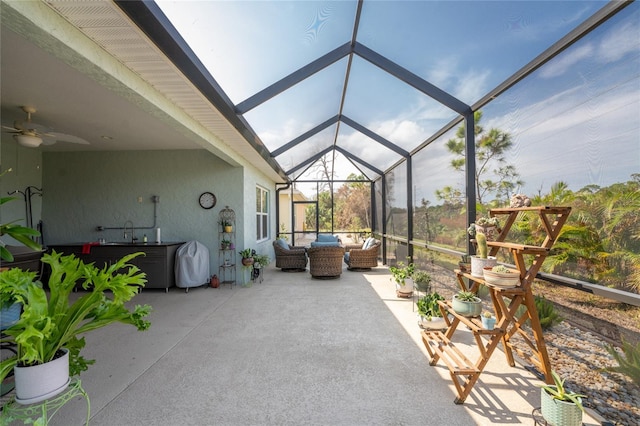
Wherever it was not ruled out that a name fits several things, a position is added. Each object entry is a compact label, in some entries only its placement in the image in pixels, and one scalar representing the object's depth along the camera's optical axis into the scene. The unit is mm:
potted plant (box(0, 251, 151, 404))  1168
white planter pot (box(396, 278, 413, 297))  4582
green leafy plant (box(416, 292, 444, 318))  3195
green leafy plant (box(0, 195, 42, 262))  1378
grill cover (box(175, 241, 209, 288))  5191
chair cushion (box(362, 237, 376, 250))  7148
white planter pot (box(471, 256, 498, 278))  2273
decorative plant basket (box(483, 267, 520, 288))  1996
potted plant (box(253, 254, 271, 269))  5970
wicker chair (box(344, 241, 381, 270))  6973
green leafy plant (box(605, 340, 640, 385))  1612
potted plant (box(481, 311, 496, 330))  2330
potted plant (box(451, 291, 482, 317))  2244
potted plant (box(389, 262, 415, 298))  4578
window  7430
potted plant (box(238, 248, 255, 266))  5586
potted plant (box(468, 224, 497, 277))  2275
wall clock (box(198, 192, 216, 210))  5758
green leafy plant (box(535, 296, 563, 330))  2233
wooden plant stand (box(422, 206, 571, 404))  1902
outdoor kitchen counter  5141
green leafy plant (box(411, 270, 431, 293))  4238
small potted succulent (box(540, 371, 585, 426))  1478
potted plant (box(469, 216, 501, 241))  2406
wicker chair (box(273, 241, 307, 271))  7094
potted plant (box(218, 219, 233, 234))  5625
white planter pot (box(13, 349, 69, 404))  1176
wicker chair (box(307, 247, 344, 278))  6023
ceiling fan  3098
